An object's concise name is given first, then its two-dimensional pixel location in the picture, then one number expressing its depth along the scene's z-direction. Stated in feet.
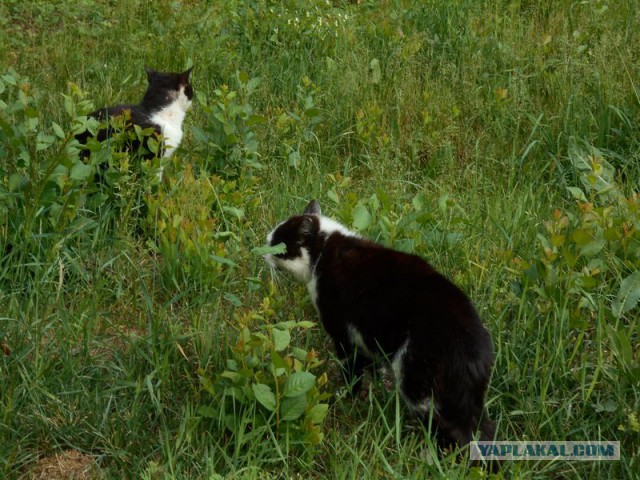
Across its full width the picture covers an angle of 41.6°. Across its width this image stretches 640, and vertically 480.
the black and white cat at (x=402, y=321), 10.29
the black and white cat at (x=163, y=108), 16.80
